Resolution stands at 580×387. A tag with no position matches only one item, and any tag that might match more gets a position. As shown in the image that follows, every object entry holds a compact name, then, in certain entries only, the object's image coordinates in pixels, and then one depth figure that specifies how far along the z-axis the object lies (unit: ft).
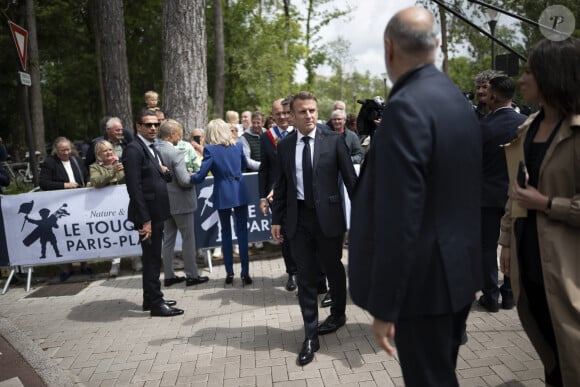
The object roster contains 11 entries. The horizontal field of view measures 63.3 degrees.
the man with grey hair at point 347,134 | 23.53
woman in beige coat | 7.55
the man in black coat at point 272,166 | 18.30
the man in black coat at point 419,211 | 5.88
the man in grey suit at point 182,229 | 20.43
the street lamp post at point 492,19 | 42.73
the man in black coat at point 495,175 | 14.14
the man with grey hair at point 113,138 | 23.67
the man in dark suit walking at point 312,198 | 13.38
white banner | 21.48
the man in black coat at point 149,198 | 15.97
